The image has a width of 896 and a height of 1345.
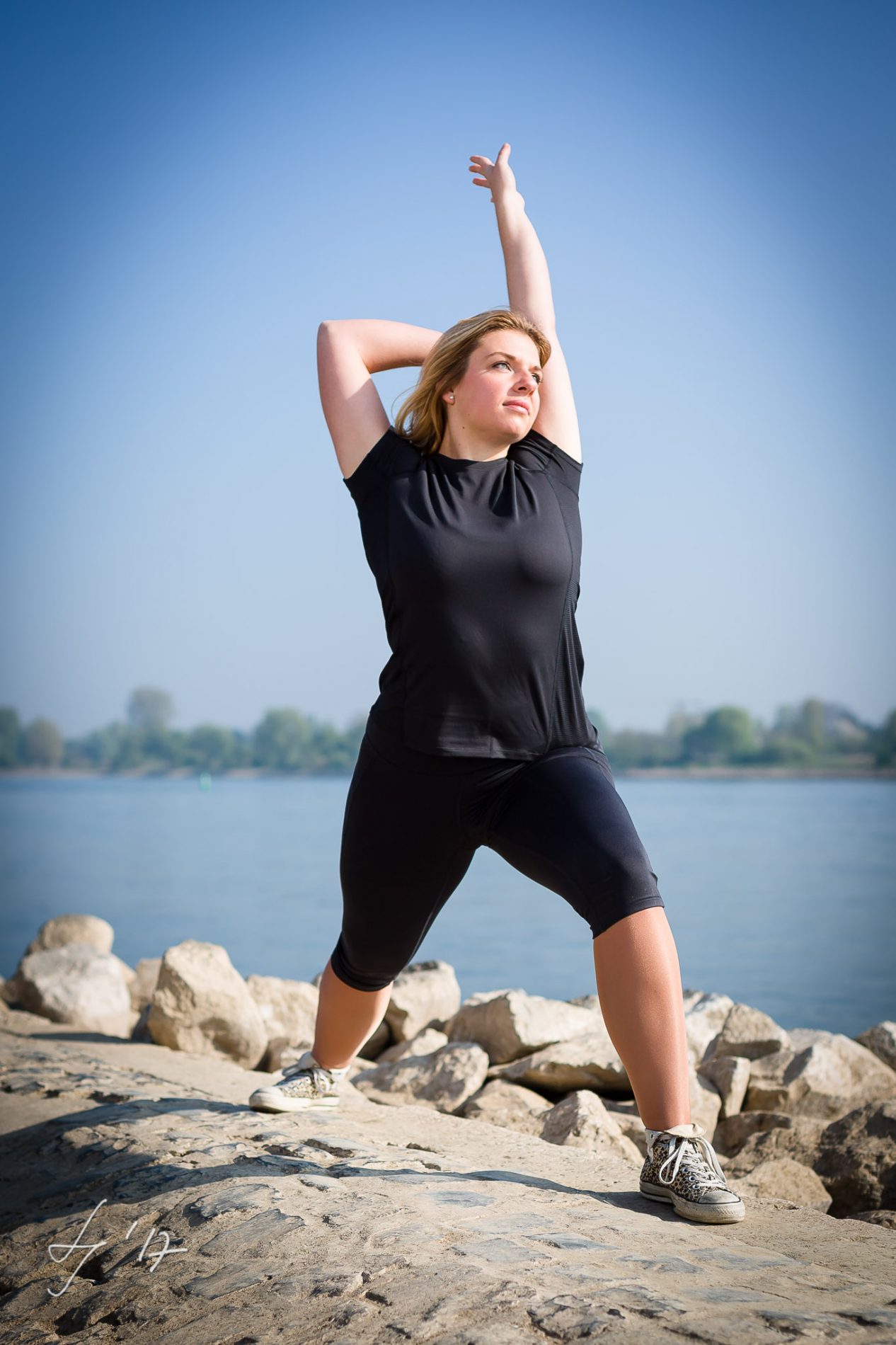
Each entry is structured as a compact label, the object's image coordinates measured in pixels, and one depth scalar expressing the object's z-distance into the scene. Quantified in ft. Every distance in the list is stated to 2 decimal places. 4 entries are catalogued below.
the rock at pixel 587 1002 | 15.08
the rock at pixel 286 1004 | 15.74
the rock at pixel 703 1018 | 14.67
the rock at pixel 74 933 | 17.95
